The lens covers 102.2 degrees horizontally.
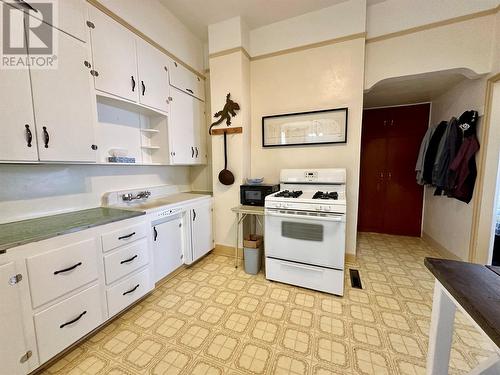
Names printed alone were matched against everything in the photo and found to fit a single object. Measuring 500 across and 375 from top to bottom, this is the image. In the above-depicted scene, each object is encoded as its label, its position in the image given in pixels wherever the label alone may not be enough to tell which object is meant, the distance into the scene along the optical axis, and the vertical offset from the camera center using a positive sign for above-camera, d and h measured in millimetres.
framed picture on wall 2430 +499
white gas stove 1871 -707
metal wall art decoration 2611 +741
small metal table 2308 -508
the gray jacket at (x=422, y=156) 2714 +140
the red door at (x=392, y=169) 3426 -45
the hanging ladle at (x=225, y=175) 2707 -100
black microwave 2461 -314
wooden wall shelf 2637 +494
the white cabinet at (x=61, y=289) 1077 -782
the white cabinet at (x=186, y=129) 2496 +517
